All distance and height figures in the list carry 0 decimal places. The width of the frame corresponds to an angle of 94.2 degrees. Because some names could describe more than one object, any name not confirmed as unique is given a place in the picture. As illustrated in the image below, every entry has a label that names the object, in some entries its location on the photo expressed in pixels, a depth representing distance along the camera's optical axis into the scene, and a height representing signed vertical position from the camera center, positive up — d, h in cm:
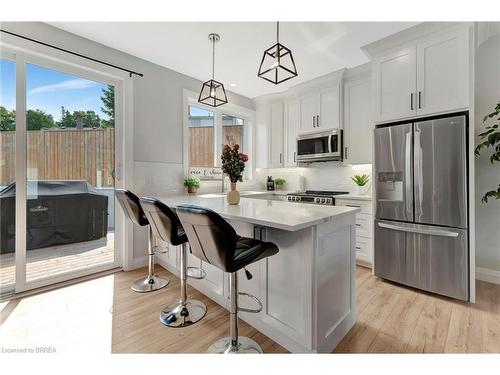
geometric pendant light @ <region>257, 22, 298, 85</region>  170 +161
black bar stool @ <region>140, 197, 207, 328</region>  166 -50
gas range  327 -17
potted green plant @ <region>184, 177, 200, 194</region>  340 +2
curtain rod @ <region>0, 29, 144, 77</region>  215 +140
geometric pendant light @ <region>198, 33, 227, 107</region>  244 +153
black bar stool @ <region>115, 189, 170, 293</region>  209 -36
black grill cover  224 -31
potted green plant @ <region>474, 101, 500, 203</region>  220 +42
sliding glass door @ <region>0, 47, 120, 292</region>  223 +13
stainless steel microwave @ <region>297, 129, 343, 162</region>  346 +63
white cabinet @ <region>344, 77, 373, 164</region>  321 +90
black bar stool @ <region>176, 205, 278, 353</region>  118 -36
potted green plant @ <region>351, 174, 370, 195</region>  344 +5
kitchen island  142 -61
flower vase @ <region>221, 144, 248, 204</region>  212 +21
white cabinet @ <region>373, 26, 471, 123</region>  212 +109
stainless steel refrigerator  211 -19
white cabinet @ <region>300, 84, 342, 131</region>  346 +120
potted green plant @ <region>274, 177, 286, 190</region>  466 +5
